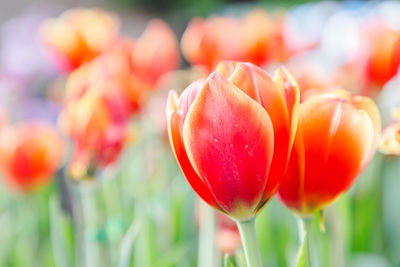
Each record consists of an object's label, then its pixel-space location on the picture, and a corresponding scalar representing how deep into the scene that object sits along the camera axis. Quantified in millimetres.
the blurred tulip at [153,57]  1072
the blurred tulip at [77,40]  1178
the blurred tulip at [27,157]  1025
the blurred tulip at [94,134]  773
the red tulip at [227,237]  813
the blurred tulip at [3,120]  1196
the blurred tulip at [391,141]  635
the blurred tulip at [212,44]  992
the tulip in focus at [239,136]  600
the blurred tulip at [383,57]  826
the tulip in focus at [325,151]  618
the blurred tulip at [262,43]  1002
